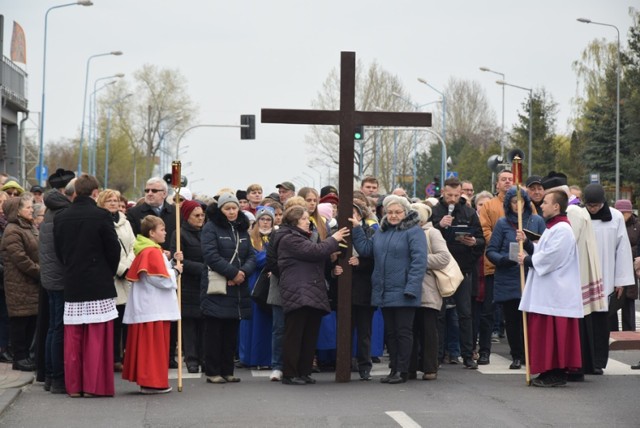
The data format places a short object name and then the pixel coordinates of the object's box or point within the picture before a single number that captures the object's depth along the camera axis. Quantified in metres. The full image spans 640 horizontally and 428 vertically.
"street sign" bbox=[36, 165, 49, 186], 51.91
